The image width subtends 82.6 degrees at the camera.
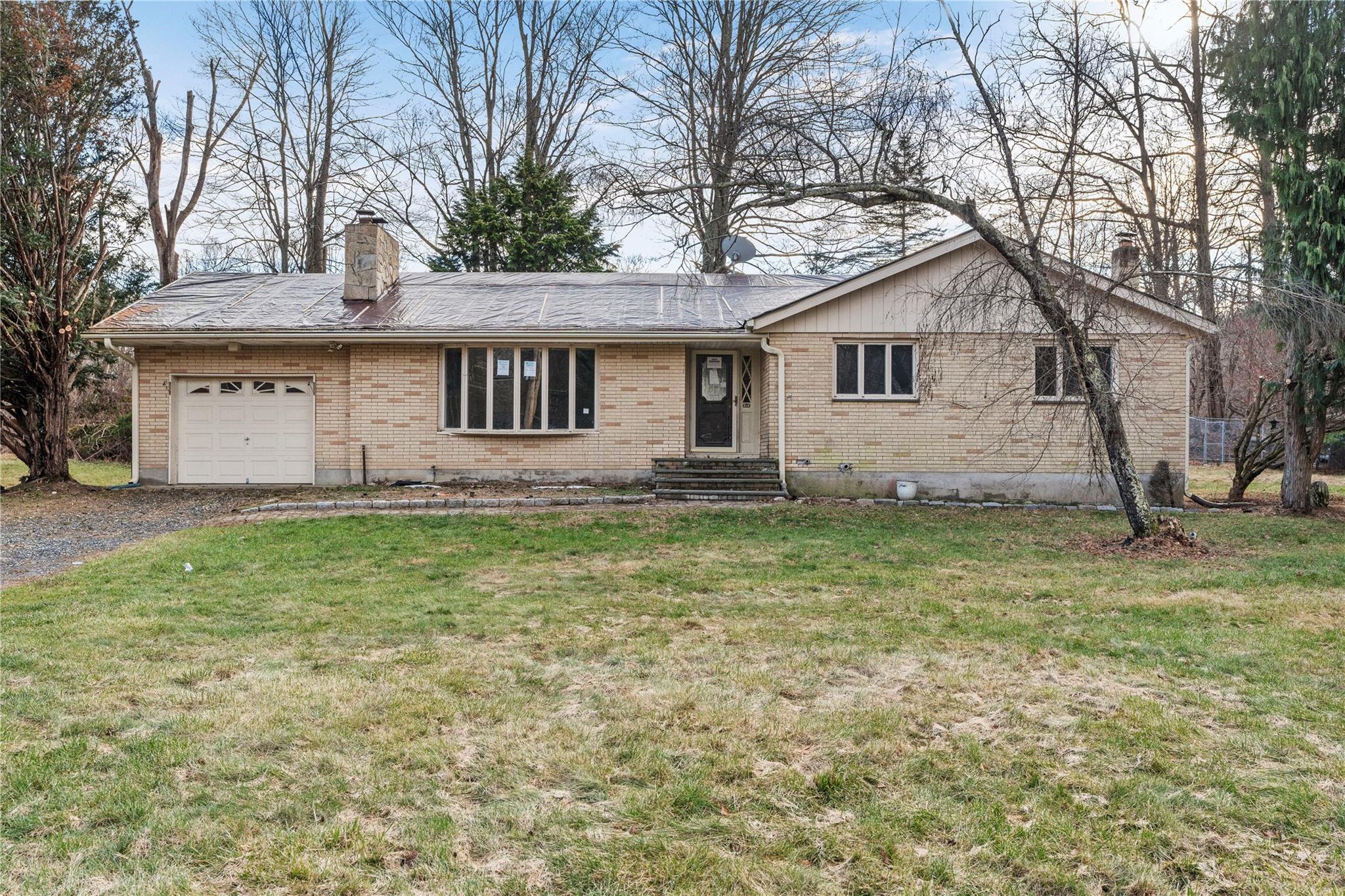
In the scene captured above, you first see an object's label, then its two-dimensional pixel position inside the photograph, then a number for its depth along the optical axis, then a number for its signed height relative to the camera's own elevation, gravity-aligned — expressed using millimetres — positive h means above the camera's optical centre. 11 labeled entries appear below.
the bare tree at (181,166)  23109 +8600
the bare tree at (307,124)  24734 +10627
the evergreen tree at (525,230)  22953 +6490
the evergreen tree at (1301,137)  11391 +4690
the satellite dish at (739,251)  10877 +2826
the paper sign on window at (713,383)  14570 +1125
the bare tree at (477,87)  25719 +12110
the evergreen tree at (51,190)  12914 +4625
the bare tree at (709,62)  19734 +10991
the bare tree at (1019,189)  8578 +2991
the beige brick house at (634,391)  13047 +910
